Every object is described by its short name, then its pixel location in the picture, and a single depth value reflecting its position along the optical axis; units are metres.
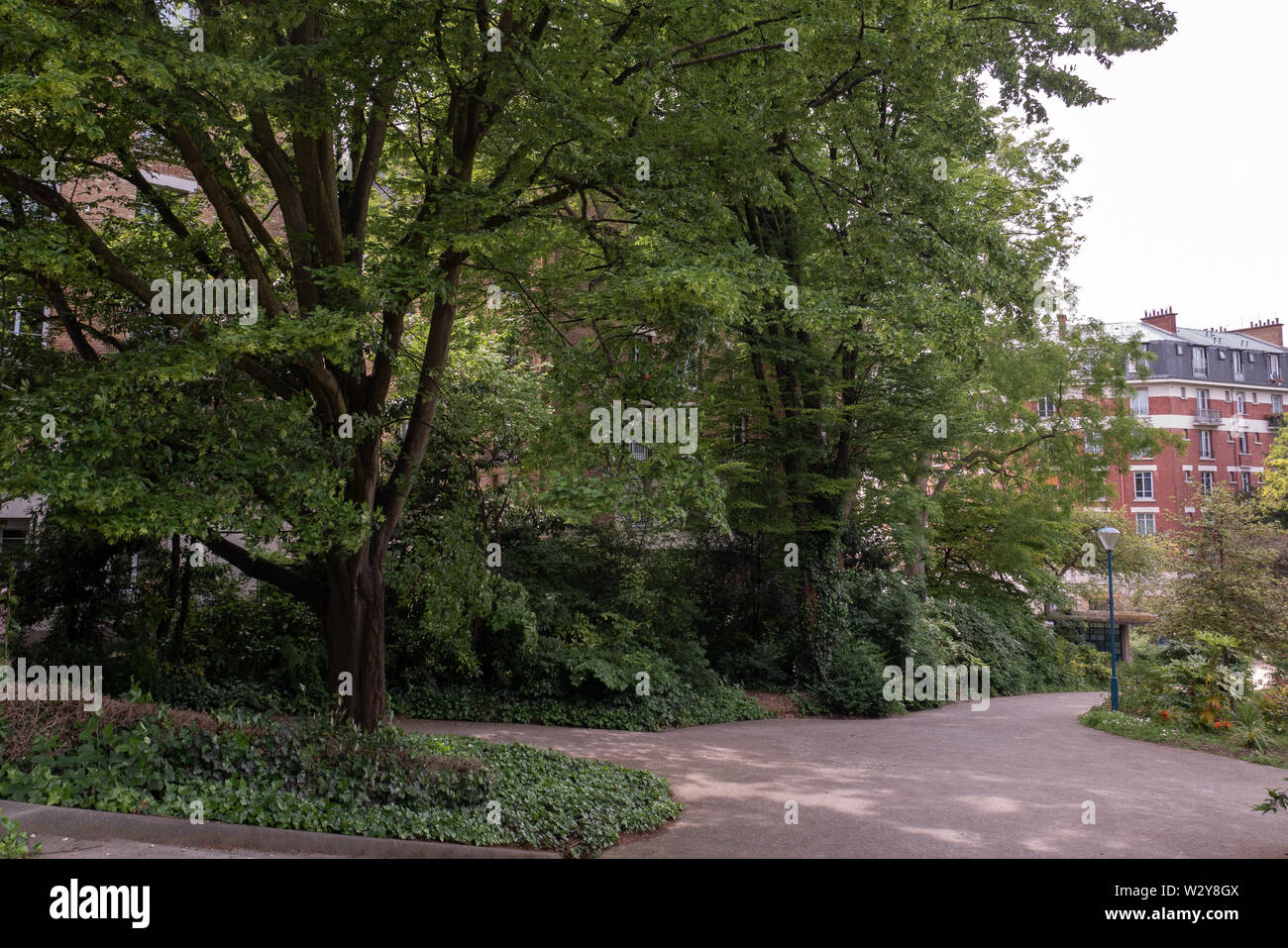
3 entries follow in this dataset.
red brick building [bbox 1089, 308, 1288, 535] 55.81
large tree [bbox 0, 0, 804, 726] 7.36
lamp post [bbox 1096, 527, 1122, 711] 18.39
